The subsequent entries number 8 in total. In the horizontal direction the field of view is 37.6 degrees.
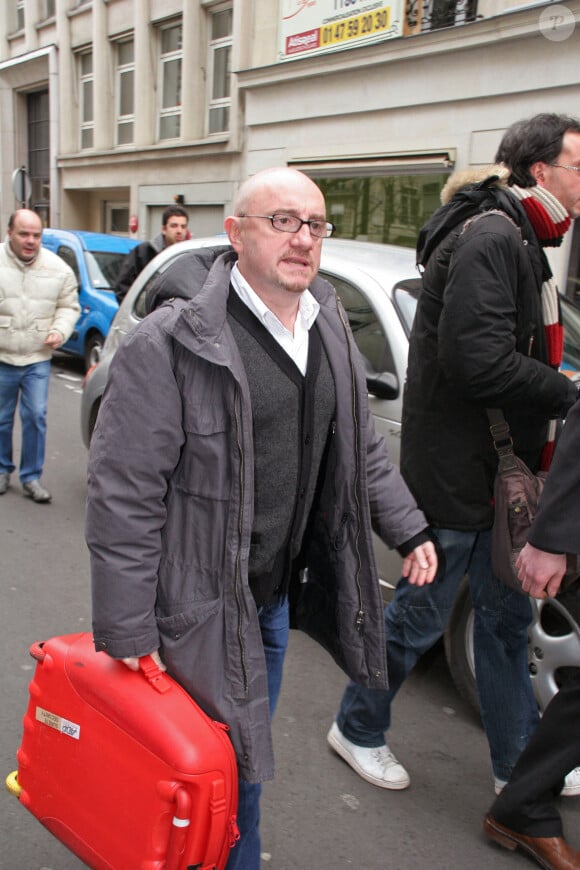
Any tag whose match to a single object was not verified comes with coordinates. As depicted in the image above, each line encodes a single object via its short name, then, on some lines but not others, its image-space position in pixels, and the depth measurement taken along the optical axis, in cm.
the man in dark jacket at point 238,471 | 185
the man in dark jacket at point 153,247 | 747
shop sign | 1289
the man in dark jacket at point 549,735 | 209
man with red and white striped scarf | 236
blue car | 999
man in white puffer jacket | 571
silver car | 288
